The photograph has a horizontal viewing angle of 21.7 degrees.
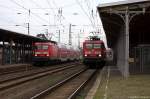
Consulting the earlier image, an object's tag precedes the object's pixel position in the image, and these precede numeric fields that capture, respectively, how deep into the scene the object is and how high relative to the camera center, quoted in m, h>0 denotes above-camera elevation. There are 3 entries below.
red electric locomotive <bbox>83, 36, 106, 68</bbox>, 41.94 +0.77
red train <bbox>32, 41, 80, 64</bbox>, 47.55 +0.88
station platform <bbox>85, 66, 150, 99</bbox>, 15.62 -1.38
